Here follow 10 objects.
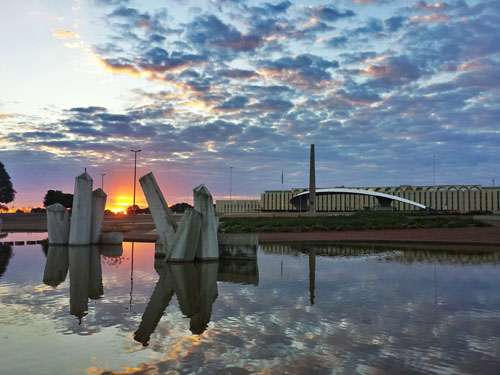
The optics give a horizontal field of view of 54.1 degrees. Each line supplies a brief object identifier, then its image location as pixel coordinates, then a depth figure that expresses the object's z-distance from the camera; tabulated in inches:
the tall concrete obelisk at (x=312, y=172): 2661.4
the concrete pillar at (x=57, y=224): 1118.5
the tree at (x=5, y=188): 3326.8
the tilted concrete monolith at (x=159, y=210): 837.8
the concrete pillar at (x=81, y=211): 1070.4
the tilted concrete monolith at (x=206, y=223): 802.2
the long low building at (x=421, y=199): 4475.9
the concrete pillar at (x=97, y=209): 1116.5
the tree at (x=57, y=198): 3631.9
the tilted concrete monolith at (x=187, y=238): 766.5
